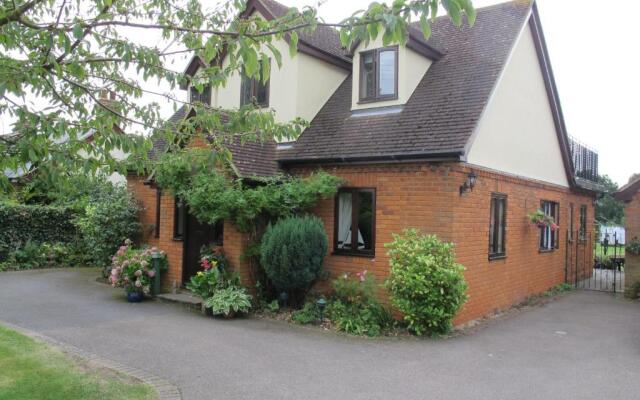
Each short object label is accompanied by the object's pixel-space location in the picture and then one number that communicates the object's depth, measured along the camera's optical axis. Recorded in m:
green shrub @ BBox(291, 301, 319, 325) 9.52
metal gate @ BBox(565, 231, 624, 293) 15.79
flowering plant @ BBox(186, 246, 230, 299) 10.34
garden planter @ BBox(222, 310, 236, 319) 9.76
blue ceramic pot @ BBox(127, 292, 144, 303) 11.23
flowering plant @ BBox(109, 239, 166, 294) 11.27
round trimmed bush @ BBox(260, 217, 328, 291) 9.63
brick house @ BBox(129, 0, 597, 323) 9.84
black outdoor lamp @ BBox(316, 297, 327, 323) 9.48
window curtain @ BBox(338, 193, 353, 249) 10.88
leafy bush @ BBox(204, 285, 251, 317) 9.67
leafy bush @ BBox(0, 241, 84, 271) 16.41
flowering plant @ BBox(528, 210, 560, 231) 12.28
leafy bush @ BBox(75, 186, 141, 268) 13.39
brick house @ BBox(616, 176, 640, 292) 14.32
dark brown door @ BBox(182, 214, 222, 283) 11.98
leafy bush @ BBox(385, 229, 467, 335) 8.56
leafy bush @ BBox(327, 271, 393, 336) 8.96
